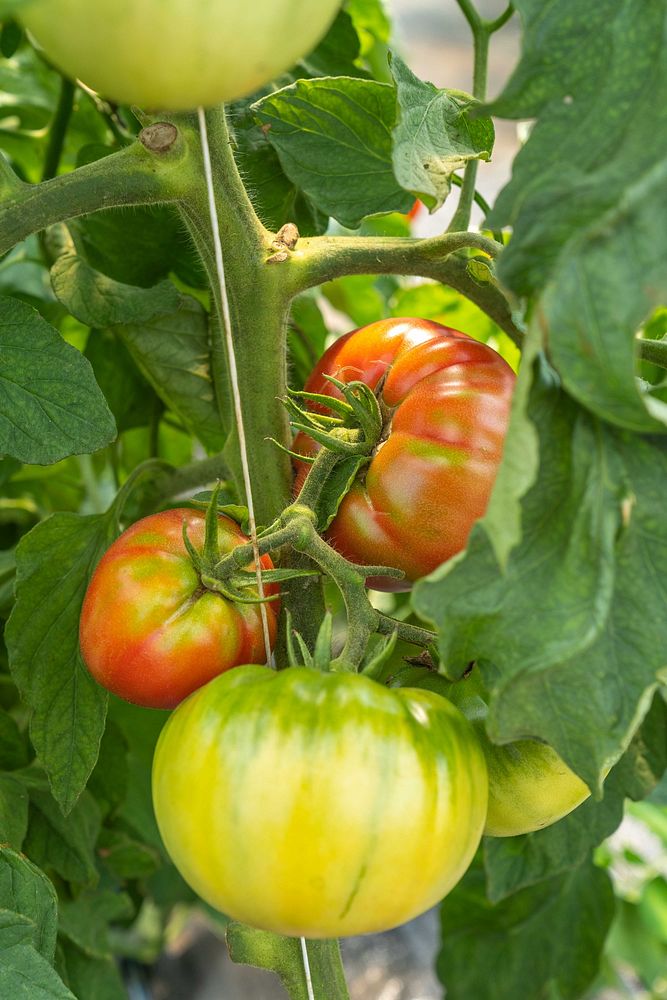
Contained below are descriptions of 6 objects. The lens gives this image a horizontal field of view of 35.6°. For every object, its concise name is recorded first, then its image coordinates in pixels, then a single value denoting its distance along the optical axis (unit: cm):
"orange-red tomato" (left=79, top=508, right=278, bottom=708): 46
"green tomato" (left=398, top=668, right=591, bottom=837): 45
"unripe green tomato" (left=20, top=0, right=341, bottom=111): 31
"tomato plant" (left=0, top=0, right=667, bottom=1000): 34
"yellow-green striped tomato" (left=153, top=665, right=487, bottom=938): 37
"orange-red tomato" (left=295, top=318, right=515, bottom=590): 46
